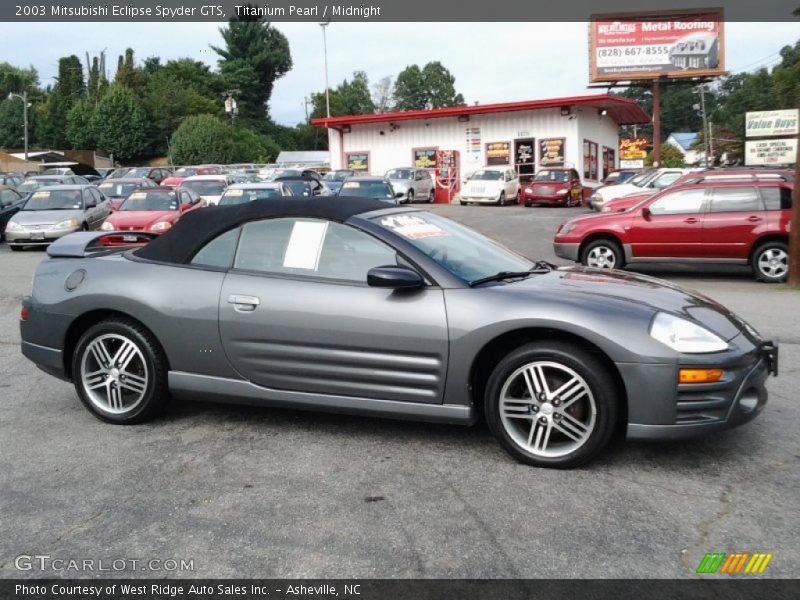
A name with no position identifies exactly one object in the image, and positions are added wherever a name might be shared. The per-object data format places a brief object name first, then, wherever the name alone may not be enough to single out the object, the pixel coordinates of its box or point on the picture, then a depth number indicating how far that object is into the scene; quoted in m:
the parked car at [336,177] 33.61
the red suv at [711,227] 12.58
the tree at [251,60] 85.31
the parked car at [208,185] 24.19
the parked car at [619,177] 30.52
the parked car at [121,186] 25.99
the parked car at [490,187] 32.69
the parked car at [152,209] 17.11
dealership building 36.22
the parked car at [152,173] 39.58
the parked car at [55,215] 17.92
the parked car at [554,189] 30.95
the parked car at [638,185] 23.17
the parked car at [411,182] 33.25
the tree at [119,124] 70.44
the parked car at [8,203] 20.69
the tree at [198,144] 58.19
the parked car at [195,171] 38.22
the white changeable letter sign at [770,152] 35.97
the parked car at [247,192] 18.17
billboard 41.38
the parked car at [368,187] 24.08
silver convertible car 4.09
